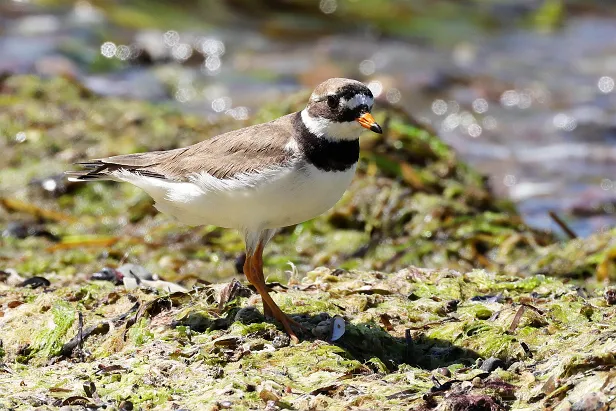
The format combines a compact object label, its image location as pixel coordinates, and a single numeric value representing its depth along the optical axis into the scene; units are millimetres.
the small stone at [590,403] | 7984
